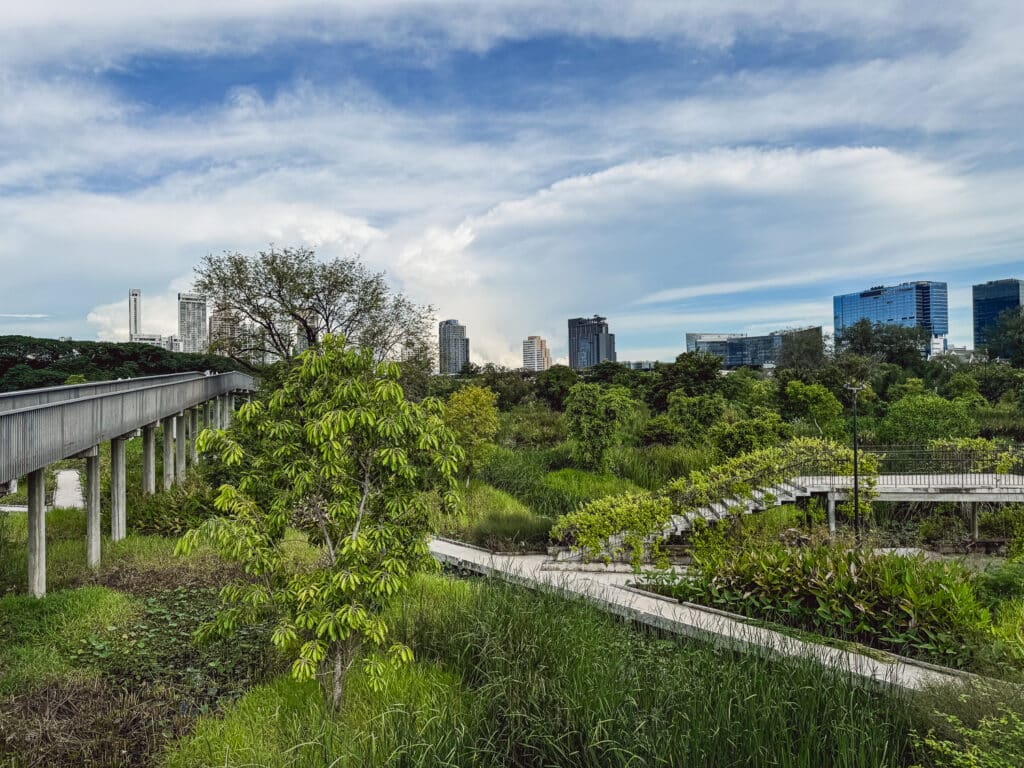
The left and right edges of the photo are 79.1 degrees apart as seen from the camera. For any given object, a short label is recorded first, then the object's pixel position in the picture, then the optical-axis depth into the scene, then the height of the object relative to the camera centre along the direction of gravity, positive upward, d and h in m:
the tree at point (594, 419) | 18.97 -0.91
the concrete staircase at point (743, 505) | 12.34 -2.54
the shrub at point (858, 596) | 6.36 -2.41
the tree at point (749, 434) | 17.52 -1.33
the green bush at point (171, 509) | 11.27 -2.15
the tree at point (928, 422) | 20.61 -1.19
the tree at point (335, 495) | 4.52 -0.85
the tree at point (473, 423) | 16.86 -0.87
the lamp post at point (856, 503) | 12.31 -2.58
